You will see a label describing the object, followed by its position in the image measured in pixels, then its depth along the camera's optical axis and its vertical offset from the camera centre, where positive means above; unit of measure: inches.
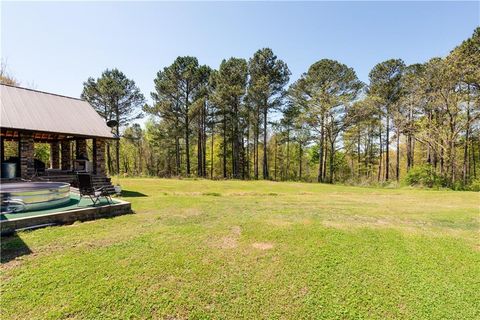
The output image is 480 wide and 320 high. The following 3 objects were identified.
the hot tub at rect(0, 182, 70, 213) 223.8 -38.1
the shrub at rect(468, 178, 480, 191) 580.2 -72.5
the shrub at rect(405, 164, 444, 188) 630.5 -54.0
